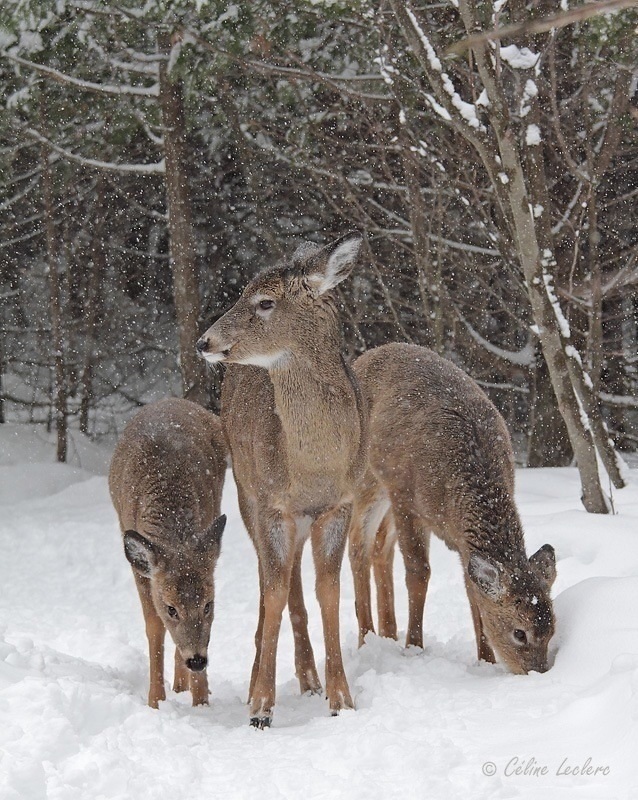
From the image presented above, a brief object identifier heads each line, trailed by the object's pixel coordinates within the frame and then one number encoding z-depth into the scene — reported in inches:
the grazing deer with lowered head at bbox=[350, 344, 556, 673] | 475.8
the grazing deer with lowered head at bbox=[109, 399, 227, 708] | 490.9
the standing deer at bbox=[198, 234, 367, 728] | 464.4
